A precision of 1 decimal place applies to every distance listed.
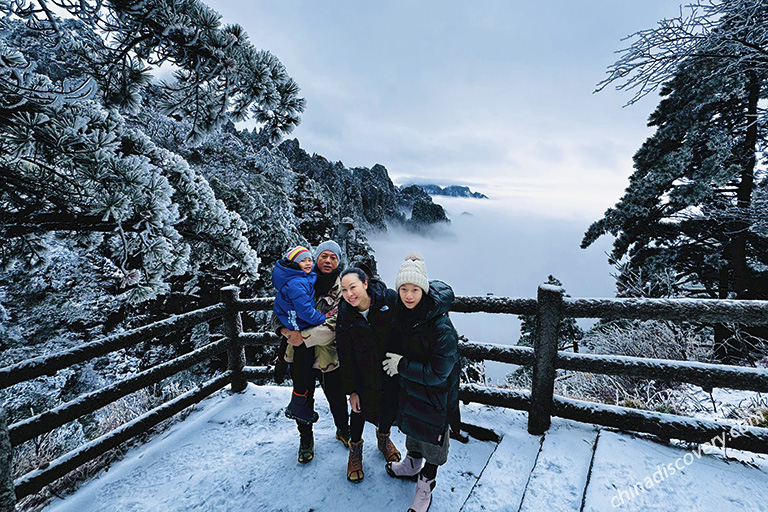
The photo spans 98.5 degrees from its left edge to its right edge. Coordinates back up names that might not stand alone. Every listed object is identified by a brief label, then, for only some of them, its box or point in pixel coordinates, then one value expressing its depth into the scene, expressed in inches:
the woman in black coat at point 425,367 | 85.8
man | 110.2
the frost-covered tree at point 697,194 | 369.1
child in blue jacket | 105.1
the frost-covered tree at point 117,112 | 80.6
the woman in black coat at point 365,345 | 95.4
